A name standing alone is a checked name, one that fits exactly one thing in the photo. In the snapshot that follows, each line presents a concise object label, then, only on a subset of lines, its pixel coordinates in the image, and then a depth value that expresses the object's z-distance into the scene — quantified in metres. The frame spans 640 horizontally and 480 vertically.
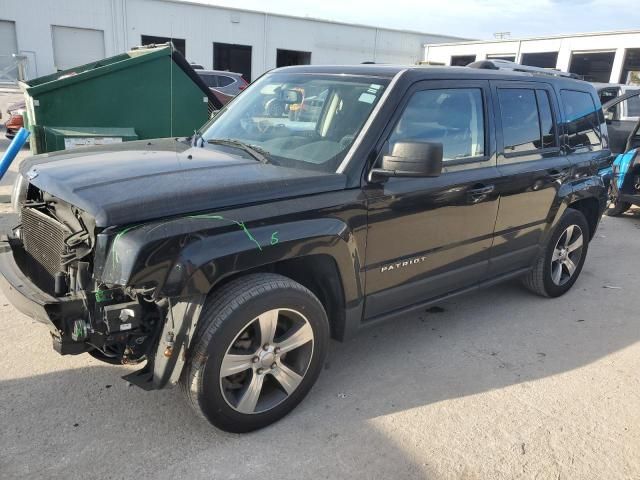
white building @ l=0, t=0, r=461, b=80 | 26.83
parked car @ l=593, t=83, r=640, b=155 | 9.96
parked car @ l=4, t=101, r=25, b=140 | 10.23
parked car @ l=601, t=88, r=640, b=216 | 7.78
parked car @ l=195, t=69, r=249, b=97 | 13.19
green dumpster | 5.96
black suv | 2.35
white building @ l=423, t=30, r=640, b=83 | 25.31
